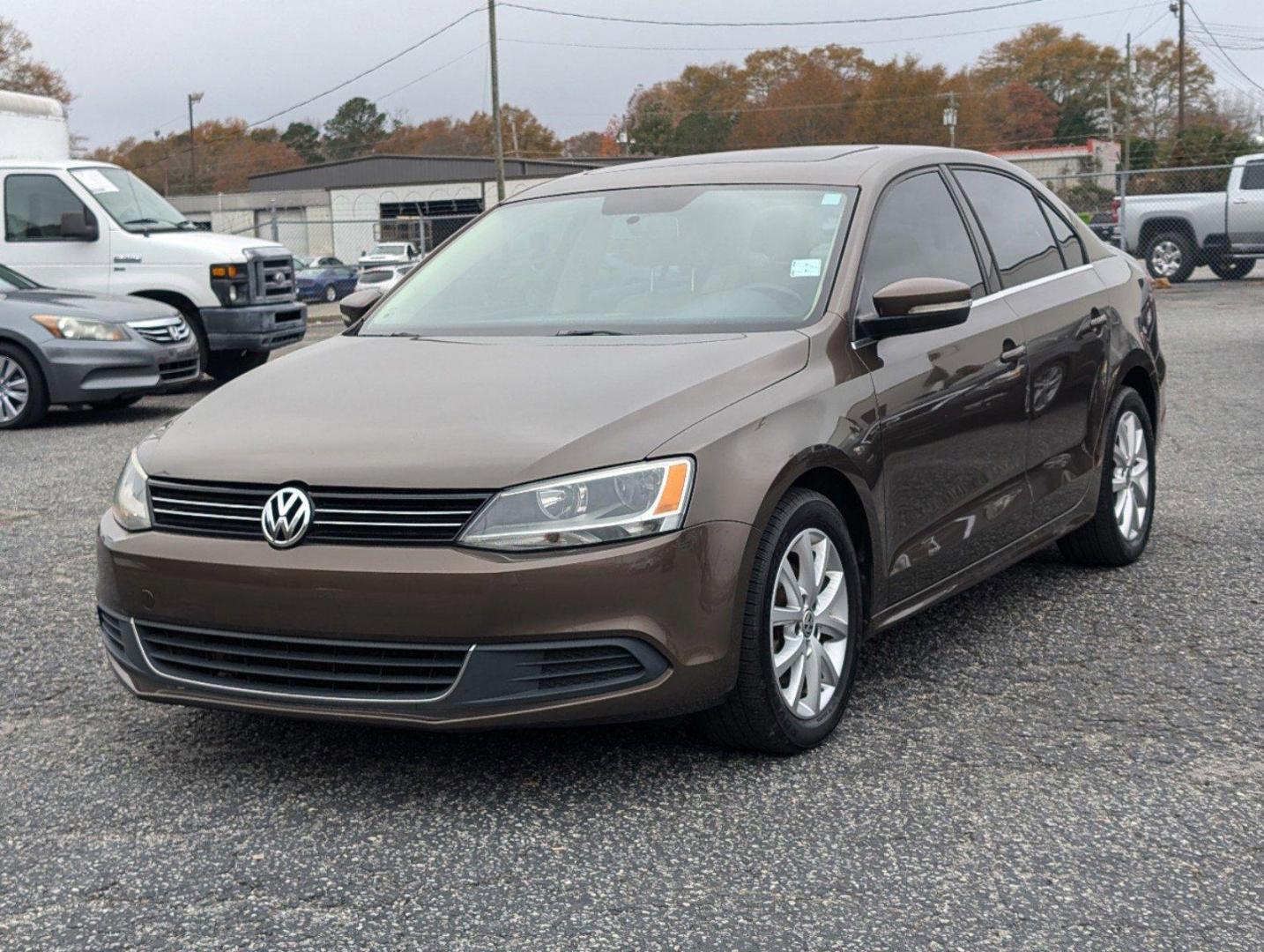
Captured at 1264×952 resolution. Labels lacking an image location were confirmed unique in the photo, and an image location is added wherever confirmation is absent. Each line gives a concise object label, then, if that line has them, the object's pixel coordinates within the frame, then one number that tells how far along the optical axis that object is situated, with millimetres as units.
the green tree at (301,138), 124062
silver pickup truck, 24969
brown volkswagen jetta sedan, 3596
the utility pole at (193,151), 88562
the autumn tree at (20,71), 73625
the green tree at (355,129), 119000
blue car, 39250
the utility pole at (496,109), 42344
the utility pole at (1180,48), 62156
